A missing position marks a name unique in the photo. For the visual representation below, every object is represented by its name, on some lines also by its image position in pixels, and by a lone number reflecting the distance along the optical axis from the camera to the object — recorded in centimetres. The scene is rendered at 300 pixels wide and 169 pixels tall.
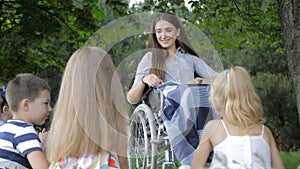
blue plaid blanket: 441
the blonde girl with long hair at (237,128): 350
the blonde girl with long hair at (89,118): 307
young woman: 503
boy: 339
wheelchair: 487
